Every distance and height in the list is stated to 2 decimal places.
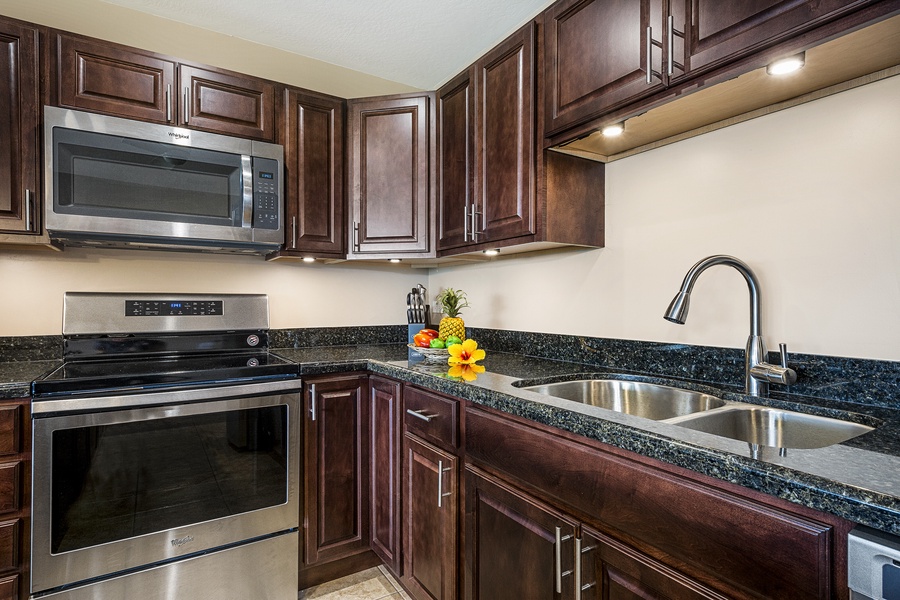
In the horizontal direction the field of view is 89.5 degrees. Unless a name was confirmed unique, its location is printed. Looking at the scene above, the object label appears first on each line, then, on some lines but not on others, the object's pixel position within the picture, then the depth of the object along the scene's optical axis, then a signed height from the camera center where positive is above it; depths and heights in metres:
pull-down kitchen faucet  1.25 -0.08
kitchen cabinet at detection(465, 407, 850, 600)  0.69 -0.42
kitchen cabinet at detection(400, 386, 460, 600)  1.55 -0.72
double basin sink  1.10 -0.33
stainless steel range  1.53 -0.63
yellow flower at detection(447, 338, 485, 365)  1.83 -0.21
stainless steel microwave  1.78 +0.49
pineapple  2.10 -0.10
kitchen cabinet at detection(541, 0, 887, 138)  1.02 +0.69
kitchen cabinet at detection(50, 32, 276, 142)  1.82 +0.92
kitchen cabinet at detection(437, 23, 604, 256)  1.74 +0.52
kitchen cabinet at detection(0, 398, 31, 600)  1.47 -0.64
